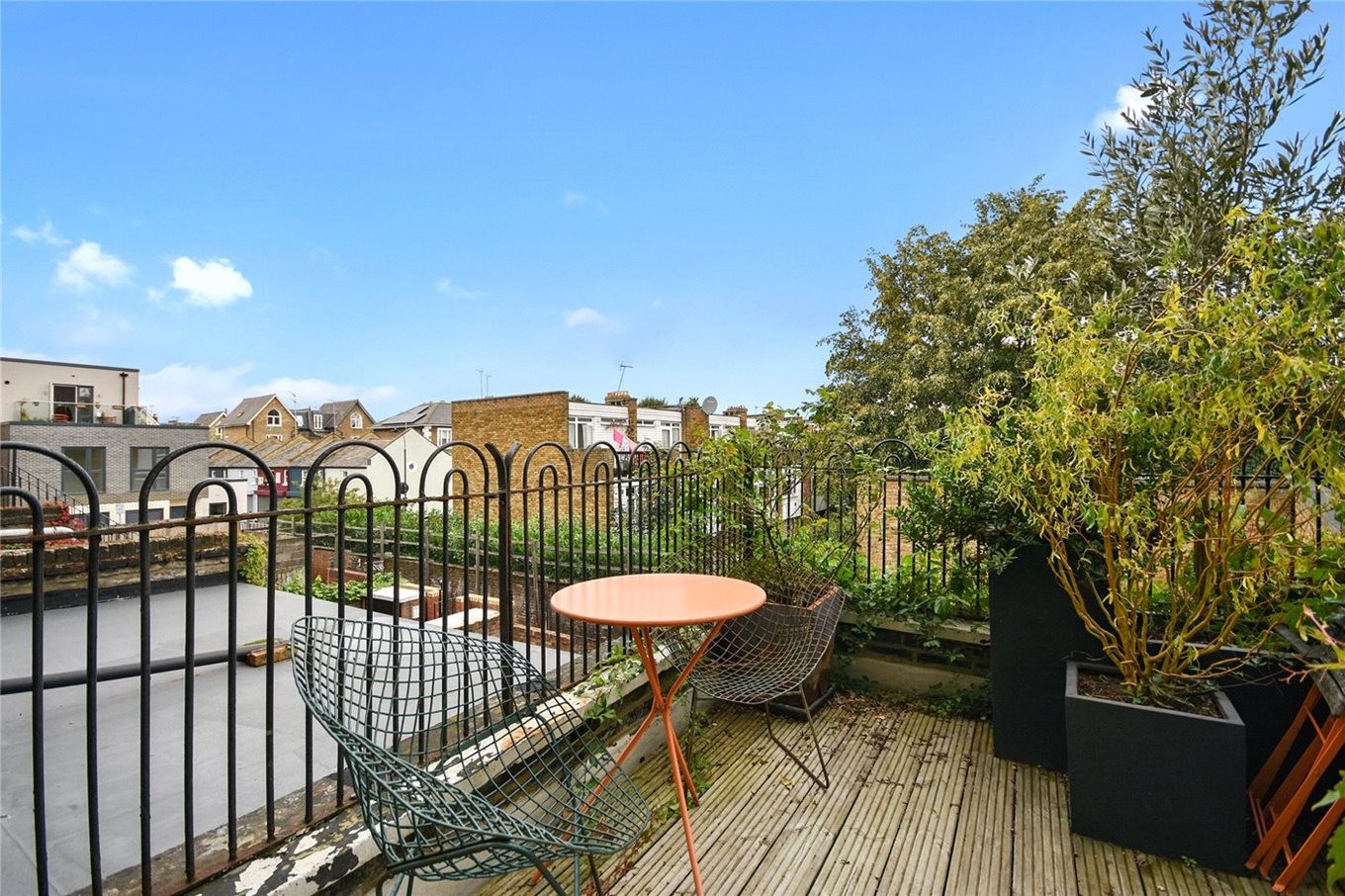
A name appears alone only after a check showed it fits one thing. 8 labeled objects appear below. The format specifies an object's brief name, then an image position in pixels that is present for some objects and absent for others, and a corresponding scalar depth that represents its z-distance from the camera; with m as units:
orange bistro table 1.86
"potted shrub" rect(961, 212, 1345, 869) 1.92
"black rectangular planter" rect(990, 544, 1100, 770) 2.77
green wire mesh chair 1.21
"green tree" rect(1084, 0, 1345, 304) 3.82
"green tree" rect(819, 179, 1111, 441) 13.58
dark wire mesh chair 2.52
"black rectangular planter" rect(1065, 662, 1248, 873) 2.08
